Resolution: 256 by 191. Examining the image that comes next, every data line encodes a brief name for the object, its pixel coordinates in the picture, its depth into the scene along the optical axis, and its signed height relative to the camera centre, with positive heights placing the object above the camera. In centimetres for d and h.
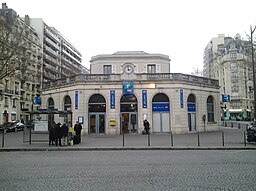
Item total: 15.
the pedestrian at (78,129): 1974 -114
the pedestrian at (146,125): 2642 -116
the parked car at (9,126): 3613 -161
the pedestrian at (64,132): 1820 -124
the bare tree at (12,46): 2836 +805
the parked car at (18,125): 3824 -158
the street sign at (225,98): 3586 +219
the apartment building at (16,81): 2927 +681
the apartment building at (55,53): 7241 +2113
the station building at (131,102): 2808 +143
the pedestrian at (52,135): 1859 -148
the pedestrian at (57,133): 1841 -133
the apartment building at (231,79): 8431 +1206
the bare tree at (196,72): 6174 +1050
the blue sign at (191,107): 2956 +78
